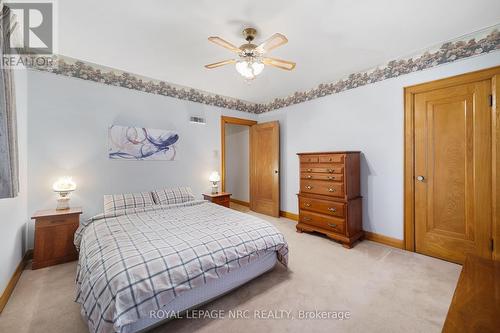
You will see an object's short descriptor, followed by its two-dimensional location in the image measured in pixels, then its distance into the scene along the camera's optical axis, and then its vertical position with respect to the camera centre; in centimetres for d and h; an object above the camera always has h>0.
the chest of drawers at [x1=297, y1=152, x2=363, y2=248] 306 -54
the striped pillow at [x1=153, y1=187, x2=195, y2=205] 325 -50
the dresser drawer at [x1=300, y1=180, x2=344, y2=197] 312 -40
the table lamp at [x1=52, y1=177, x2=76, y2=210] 269 -30
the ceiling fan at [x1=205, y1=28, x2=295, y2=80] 216 +113
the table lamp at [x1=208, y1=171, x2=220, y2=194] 406 -31
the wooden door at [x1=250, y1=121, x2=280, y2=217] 461 -11
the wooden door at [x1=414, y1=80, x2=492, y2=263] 237 -13
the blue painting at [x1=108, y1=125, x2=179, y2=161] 323 +36
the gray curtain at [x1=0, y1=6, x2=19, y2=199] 141 +29
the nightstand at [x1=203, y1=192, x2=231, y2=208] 395 -65
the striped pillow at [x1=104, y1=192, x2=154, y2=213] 287 -50
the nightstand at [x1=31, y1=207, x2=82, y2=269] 243 -83
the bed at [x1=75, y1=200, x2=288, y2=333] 134 -76
